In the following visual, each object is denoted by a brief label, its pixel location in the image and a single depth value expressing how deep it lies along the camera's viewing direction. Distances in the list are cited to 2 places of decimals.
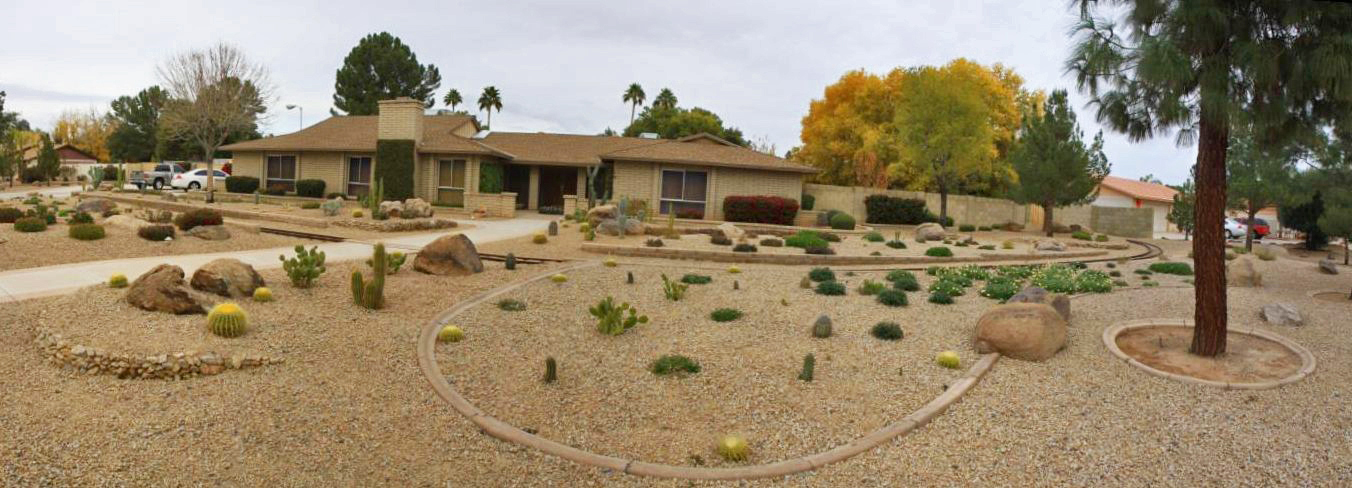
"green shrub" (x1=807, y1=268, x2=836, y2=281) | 13.67
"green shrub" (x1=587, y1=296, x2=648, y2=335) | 9.57
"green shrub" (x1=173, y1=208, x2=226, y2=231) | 16.83
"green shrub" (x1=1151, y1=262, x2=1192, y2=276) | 15.98
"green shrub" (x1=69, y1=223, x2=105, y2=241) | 14.67
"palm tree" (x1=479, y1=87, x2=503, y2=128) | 67.81
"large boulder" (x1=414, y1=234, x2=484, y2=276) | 13.02
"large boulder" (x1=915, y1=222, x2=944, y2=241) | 22.62
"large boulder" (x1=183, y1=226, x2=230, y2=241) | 16.24
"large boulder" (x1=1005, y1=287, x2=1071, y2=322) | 10.11
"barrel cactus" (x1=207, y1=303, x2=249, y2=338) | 8.05
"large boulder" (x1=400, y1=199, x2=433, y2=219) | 22.95
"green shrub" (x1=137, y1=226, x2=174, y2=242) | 15.22
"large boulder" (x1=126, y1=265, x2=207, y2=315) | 8.75
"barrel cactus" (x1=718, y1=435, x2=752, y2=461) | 6.24
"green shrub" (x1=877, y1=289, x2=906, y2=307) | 11.47
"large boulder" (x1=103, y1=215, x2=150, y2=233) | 16.36
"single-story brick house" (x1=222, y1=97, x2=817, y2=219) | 29.94
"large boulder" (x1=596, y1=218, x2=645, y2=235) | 20.04
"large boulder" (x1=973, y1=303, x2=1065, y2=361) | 8.46
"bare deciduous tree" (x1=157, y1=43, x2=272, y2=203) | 33.38
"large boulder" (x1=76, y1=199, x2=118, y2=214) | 19.95
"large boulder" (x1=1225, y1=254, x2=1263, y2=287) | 14.07
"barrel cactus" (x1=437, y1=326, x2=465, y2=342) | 9.09
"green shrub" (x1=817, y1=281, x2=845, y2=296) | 12.21
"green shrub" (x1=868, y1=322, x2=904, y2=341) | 9.52
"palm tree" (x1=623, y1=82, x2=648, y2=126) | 69.69
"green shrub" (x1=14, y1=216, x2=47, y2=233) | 15.14
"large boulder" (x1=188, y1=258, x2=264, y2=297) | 9.59
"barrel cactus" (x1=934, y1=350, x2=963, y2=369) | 8.31
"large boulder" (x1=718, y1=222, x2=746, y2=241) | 20.36
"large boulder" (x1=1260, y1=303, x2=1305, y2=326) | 10.39
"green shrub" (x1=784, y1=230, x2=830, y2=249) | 18.53
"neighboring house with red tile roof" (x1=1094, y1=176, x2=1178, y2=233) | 47.90
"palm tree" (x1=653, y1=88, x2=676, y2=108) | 65.38
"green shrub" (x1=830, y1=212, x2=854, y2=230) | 27.06
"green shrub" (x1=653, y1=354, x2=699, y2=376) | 8.25
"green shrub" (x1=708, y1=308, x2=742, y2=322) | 10.51
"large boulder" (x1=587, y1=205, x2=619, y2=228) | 22.94
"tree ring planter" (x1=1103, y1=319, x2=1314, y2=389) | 8.05
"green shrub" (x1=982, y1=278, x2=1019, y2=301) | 12.07
